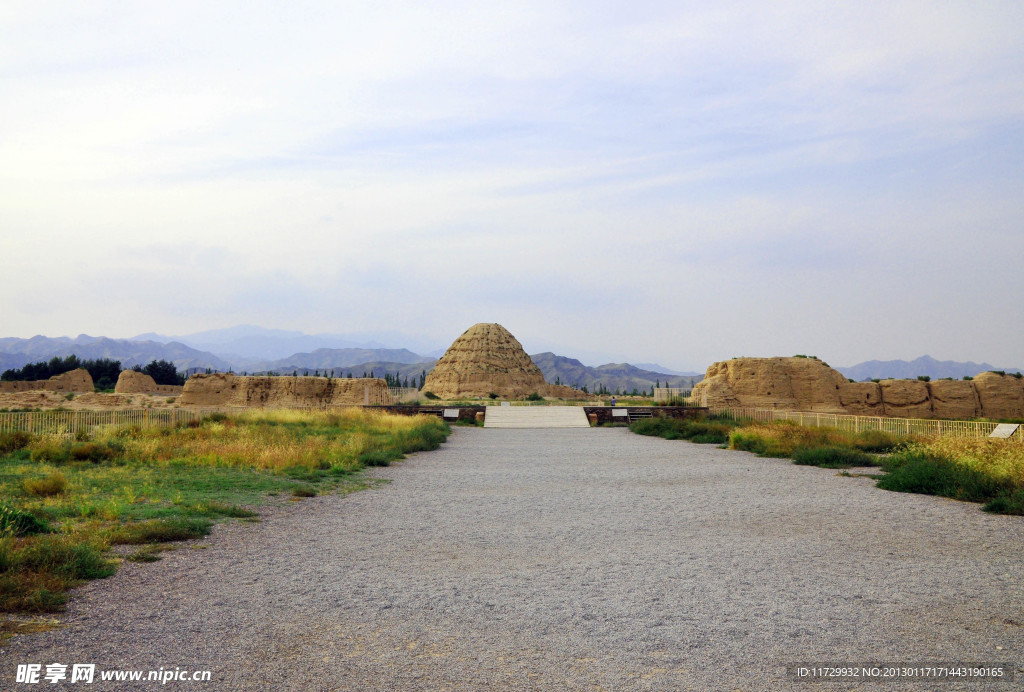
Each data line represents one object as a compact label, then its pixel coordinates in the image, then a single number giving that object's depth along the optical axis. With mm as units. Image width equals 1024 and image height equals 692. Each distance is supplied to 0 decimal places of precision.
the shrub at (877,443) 16938
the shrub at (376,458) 14273
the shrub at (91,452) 12656
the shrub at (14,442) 13938
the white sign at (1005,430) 14806
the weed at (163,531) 6238
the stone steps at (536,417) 31531
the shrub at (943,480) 9531
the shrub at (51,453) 12641
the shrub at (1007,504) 8383
